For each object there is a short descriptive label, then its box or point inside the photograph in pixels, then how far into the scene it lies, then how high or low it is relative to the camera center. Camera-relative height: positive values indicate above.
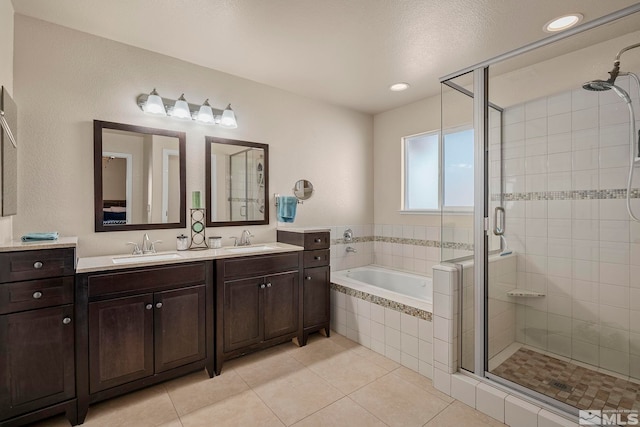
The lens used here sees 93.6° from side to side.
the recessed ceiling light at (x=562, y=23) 1.99 +1.30
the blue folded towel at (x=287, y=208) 3.12 +0.05
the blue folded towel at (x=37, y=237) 1.79 -0.14
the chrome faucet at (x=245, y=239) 2.93 -0.26
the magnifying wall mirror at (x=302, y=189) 3.35 +0.26
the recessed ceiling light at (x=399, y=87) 3.10 +1.32
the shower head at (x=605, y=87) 1.95 +0.86
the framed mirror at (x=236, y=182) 2.77 +0.30
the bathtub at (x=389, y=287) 2.39 -0.76
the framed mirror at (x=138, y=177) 2.27 +0.29
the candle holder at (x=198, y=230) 2.65 -0.15
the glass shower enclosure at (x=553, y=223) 1.92 -0.08
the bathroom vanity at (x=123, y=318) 1.64 -0.70
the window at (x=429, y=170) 2.41 +0.44
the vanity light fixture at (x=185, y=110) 2.40 +0.88
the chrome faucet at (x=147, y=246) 2.42 -0.27
